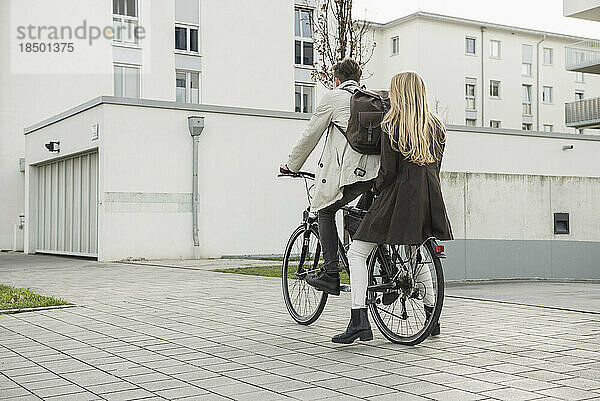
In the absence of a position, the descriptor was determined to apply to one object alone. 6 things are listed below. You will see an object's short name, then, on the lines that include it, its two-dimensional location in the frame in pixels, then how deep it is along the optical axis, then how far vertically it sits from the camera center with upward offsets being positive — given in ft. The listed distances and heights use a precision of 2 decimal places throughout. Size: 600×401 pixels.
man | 19.31 +0.94
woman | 18.20 +0.40
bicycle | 18.29 -1.89
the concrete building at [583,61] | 115.65 +22.15
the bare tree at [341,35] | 51.39 +11.14
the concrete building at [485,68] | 169.58 +30.02
